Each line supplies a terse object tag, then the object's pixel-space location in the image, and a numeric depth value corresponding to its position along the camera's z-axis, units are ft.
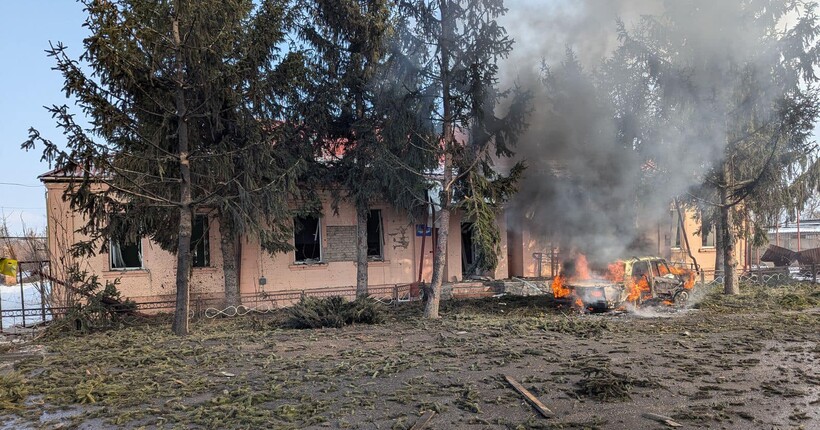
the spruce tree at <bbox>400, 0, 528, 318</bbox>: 37.83
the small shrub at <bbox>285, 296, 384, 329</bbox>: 36.65
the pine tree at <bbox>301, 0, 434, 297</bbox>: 40.55
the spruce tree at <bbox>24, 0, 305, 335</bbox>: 29.86
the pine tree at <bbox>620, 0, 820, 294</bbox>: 45.80
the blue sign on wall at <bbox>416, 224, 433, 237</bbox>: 56.54
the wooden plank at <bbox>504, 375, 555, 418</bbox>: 17.35
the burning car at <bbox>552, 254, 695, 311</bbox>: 41.09
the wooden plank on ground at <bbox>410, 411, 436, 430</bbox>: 16.50
